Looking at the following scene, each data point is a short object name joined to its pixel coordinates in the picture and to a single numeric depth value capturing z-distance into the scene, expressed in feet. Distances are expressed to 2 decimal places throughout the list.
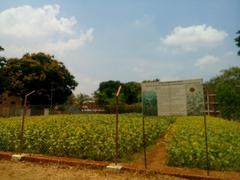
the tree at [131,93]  127.40
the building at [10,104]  69.05
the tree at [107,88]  117.50
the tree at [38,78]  94.31
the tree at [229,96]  51.57
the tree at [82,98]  132.70
